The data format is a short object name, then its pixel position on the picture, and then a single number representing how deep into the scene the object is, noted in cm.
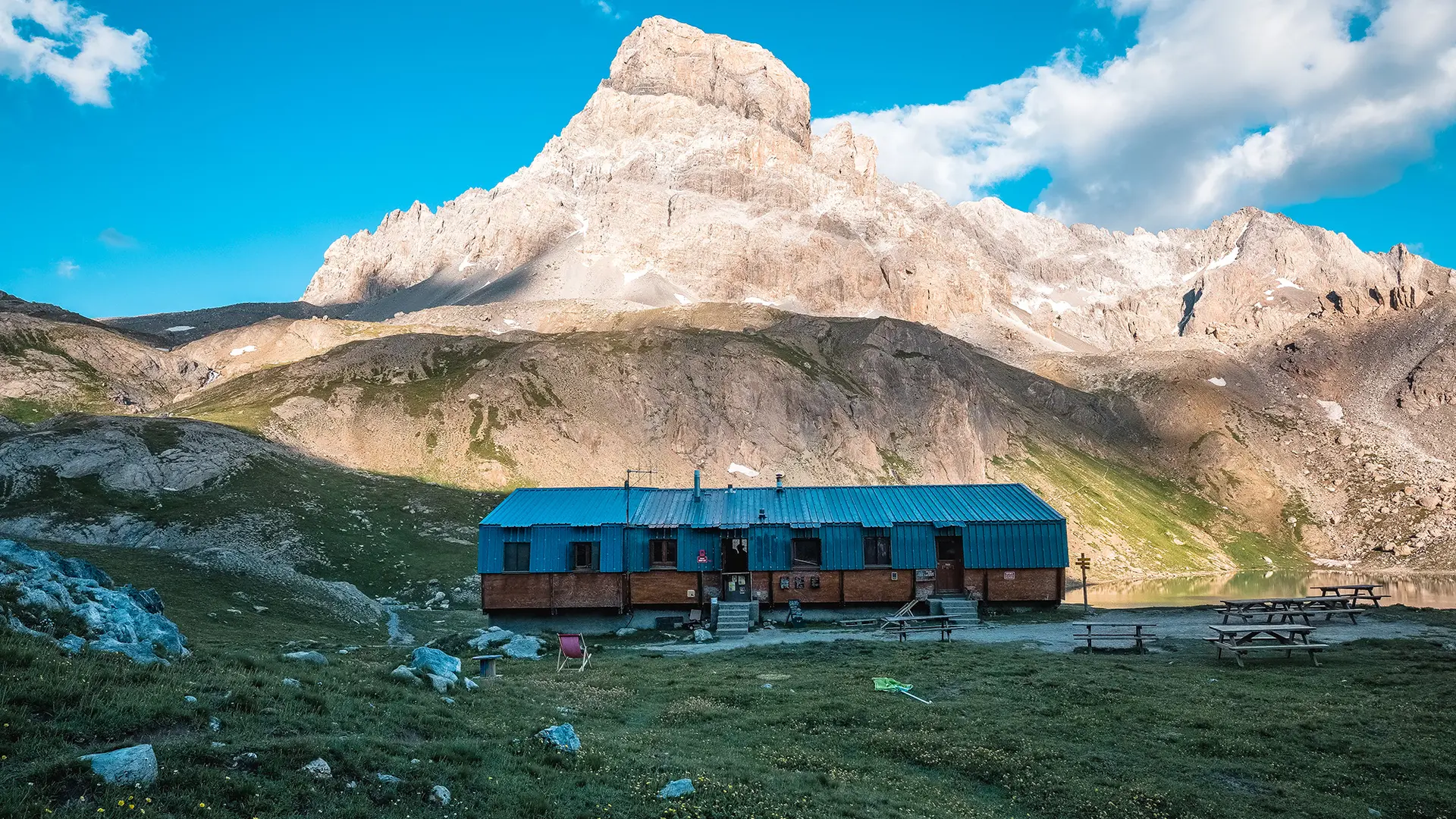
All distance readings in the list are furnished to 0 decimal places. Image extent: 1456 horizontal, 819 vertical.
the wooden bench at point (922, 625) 3885
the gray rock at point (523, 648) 3434
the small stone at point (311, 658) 2067
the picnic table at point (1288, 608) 3653
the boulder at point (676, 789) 1399
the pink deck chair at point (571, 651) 3147
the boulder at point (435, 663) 2205
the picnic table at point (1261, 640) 2847
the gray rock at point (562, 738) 1588
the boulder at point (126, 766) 1025
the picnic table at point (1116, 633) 3253
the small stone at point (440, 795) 1226
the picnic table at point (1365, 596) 4075
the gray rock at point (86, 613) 1672
